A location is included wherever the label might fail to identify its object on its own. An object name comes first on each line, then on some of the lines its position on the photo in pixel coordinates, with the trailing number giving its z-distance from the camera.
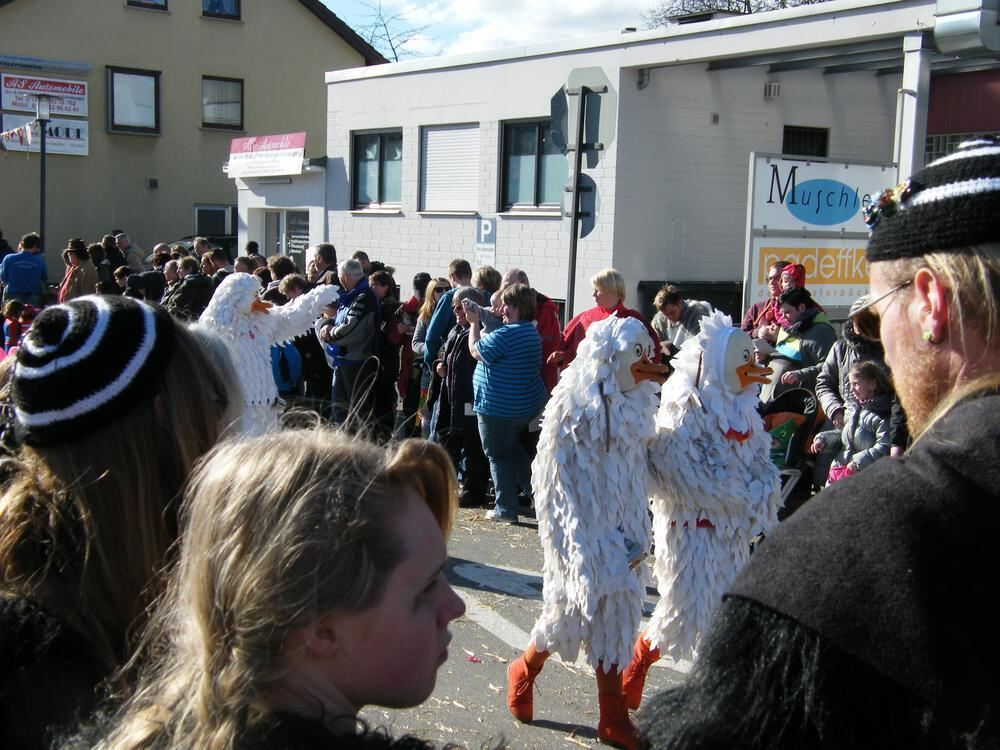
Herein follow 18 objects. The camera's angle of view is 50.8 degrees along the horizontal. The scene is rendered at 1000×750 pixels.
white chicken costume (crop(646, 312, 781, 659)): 4.53
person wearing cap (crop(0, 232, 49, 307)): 16.12
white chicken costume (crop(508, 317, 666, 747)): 4.47
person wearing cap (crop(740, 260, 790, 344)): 8.93
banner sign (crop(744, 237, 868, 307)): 10.50
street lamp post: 19.70
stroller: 7.62
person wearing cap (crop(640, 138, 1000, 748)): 1.29
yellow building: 26.91
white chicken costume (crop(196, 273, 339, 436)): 6.95
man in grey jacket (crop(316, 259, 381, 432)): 10.00
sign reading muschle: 10.48
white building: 12.82
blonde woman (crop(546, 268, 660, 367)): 8.68
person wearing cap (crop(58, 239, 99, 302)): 14.58
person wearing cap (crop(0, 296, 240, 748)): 1.79
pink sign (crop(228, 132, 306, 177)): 19.41
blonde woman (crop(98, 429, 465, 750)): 1.38
